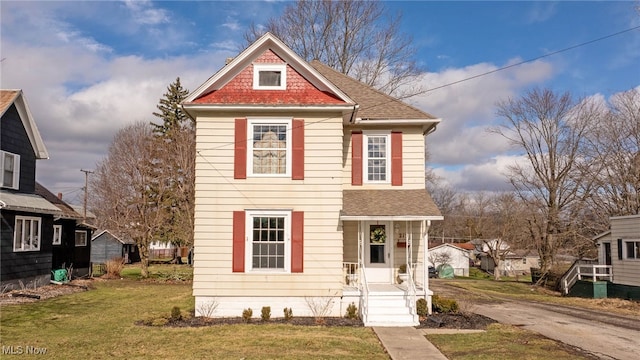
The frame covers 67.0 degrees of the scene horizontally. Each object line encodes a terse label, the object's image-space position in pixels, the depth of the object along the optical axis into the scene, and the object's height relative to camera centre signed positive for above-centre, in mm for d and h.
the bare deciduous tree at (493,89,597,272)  33844 +2561
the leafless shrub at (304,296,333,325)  14039 -2407
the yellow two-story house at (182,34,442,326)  14070 +569
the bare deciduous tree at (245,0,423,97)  31266 +11685
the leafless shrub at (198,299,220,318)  13984 -2506
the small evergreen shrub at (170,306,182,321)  13500 -2596
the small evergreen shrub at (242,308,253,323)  13688 -2645
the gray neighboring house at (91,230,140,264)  44469 -2362
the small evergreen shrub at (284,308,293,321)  13734 -2624
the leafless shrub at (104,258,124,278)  28547 -2845
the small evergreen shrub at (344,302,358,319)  13969 -2588
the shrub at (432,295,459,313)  14547 -2474
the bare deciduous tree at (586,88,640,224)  29391 +3521
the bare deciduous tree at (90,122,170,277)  30969 +2503
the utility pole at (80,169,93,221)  44075 +3988
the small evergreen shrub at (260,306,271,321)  13653 -2582
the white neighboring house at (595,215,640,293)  21469 -1149
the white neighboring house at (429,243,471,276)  60416 -4278
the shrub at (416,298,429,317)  13930 -2446
